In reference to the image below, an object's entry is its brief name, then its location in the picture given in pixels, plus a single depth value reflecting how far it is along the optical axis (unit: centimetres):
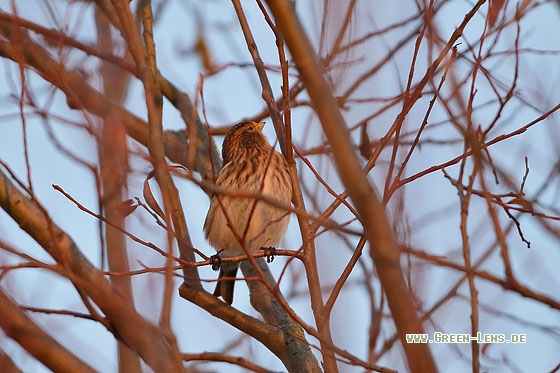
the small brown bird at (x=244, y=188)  1148
